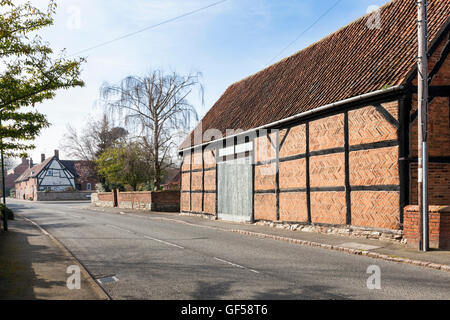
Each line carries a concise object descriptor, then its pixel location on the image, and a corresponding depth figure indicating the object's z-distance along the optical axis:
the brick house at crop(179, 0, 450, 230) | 10.55
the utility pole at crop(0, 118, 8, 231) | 14.75
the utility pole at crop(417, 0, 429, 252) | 9.30
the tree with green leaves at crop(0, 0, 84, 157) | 9.69
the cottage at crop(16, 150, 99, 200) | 65.75
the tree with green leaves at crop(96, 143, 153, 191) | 30.17
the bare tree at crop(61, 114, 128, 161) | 48.91
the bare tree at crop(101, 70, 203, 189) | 26.38
